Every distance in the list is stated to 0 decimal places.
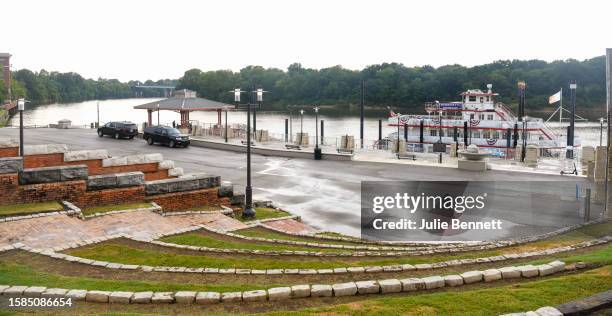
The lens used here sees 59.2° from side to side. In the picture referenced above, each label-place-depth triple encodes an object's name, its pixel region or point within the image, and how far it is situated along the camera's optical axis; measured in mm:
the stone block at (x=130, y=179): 16203
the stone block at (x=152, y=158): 19752
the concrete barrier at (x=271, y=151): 33562
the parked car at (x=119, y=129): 43750
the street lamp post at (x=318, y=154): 33750
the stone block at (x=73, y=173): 15156
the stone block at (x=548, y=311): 7074
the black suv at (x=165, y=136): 39594
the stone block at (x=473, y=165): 28609
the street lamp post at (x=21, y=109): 20038
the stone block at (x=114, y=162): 18578
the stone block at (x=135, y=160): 19184
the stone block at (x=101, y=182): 15531
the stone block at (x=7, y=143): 17641
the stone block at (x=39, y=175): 14633
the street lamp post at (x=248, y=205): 17609
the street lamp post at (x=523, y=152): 38850
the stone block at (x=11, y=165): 14398
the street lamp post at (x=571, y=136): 37978
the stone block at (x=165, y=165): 20111
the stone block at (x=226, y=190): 18500
